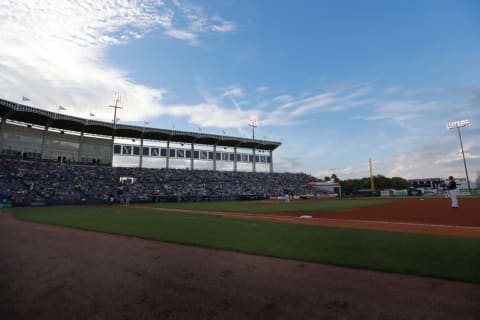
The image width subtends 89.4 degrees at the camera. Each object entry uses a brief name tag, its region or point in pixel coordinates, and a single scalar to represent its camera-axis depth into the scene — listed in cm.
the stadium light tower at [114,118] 4200
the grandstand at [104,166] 3222
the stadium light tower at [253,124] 6398
